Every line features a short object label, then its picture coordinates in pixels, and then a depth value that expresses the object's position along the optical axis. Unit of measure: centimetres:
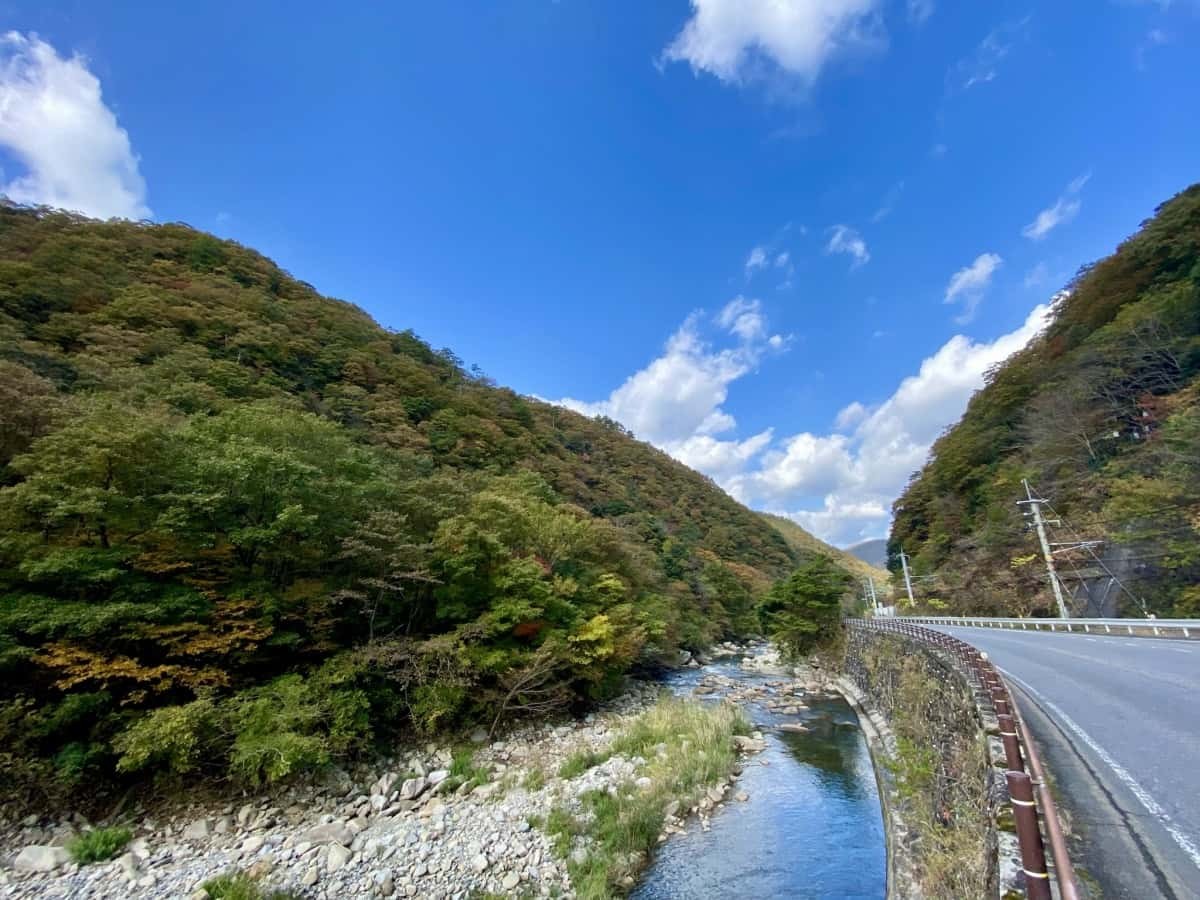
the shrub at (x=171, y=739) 920
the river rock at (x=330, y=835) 893
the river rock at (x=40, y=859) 800
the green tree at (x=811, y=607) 2725
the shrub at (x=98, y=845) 830
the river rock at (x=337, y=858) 815
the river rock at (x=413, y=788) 1120
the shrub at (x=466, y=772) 1170
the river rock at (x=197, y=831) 927
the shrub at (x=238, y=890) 723
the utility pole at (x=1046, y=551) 2070
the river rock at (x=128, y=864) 805
